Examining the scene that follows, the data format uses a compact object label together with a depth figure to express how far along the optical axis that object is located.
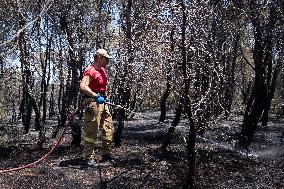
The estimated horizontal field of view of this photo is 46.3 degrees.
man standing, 5.51
